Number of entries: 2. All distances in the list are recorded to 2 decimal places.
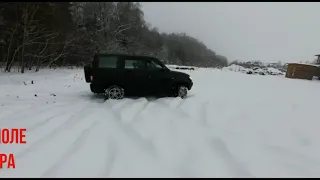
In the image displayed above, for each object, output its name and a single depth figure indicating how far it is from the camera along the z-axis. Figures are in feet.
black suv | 22.84
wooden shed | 60.38
